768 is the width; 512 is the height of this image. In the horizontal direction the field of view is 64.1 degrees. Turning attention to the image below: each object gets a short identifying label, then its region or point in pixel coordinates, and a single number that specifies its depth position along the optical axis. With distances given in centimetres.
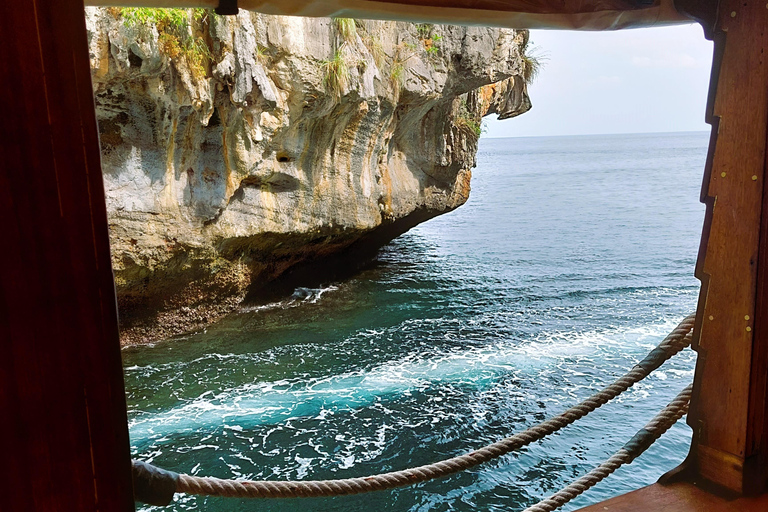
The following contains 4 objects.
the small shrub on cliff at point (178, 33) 770
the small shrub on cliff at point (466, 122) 1458
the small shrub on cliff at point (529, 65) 1415
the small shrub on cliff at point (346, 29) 964
